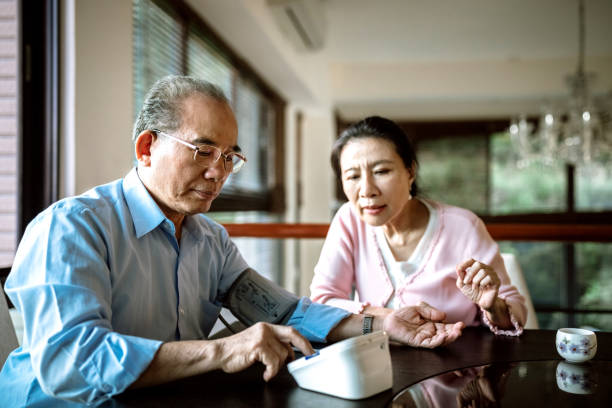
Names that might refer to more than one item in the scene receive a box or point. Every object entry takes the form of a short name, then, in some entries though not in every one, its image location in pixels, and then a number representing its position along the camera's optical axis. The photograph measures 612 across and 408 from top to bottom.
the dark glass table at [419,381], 0.80
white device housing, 0.80
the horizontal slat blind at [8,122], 1.83
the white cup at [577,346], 1.01
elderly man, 0.81
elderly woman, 1.52
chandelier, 4.09
